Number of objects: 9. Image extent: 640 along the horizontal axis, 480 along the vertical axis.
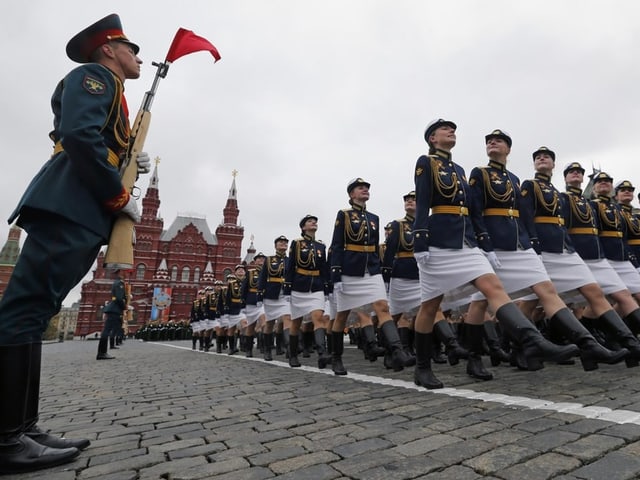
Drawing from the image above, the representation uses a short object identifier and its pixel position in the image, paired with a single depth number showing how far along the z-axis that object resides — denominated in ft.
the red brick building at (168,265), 195.62
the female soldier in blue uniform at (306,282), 22.16
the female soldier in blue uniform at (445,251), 11.35
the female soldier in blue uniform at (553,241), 14.05
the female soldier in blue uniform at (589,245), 15.43
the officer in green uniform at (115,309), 36.04
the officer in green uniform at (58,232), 6.45
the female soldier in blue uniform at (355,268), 16.93
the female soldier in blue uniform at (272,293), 29.04
